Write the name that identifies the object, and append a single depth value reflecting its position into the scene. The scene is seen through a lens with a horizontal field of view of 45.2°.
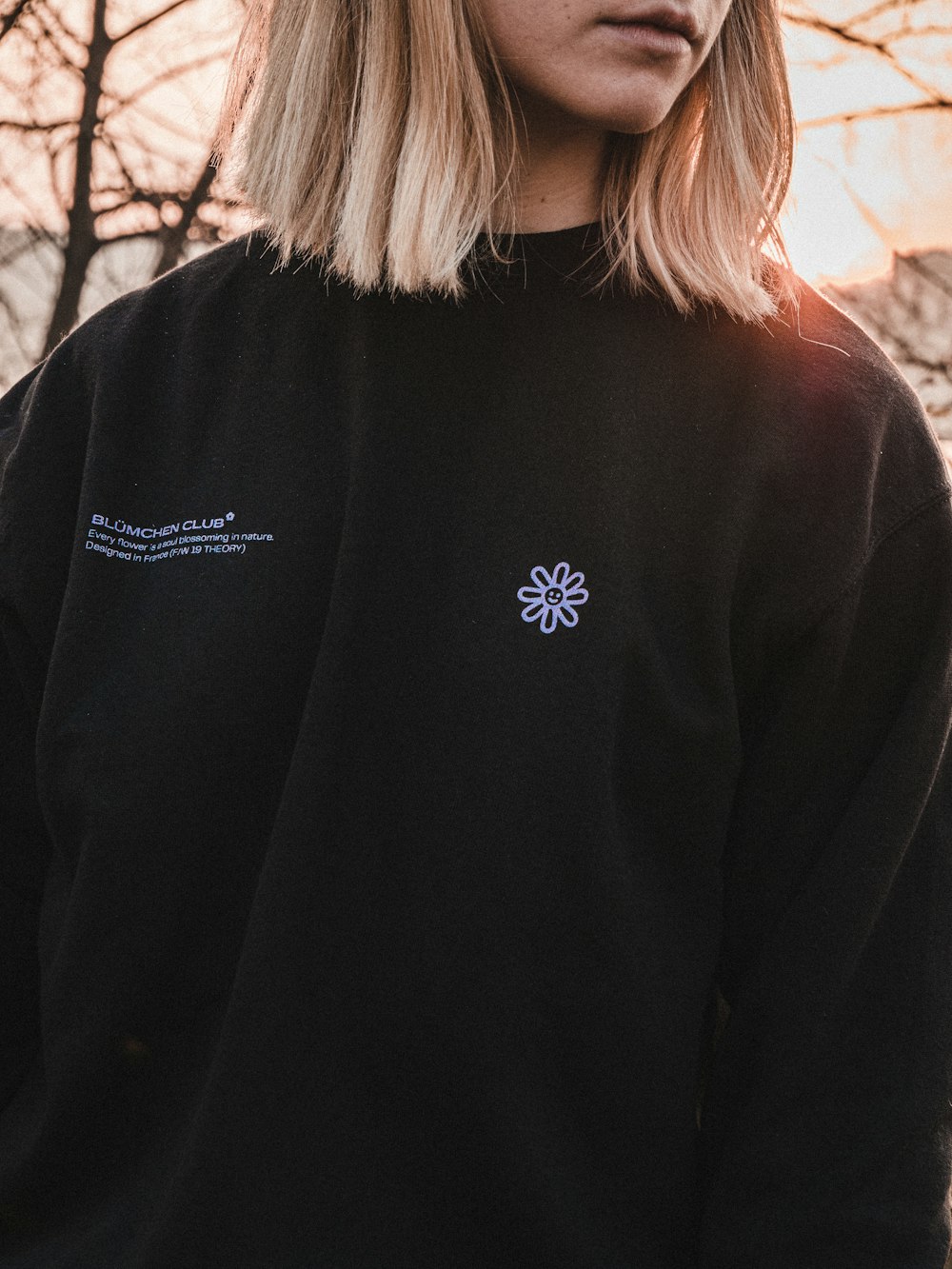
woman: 1.19
